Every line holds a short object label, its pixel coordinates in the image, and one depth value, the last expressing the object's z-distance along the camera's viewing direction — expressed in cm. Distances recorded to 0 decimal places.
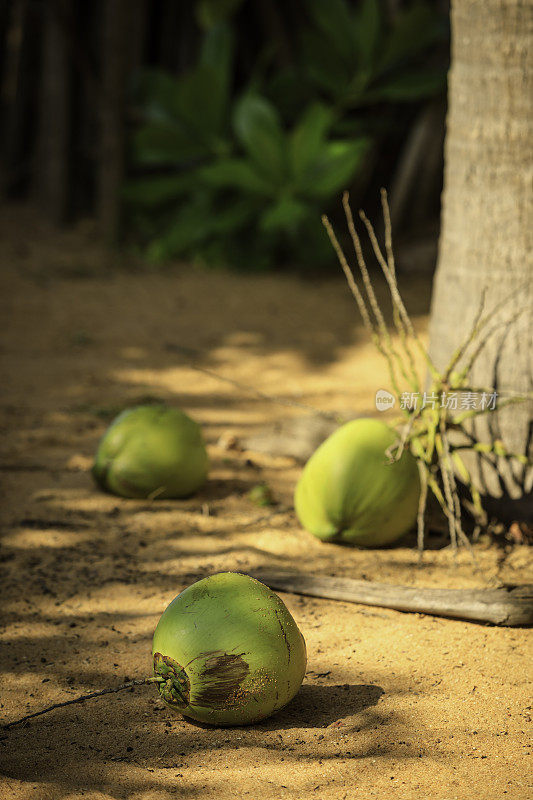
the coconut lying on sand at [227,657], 360
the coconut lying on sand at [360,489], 512
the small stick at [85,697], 364
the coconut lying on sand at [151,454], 576
